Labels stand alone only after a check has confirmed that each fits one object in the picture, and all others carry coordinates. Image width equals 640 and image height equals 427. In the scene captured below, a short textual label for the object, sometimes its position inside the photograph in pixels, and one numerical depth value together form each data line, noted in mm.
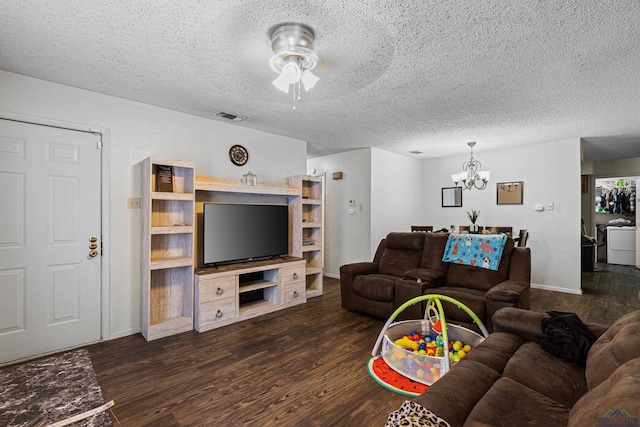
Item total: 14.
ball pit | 2199
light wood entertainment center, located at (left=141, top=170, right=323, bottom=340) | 3238
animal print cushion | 1104
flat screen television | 3637
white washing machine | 7277
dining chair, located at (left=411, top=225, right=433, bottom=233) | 5742
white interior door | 2674
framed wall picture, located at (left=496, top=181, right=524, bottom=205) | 5578
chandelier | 5008
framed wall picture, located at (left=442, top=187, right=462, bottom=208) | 6398
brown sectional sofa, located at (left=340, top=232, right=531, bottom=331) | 3037
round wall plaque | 4176
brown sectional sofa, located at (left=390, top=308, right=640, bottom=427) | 859
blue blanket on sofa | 3504
